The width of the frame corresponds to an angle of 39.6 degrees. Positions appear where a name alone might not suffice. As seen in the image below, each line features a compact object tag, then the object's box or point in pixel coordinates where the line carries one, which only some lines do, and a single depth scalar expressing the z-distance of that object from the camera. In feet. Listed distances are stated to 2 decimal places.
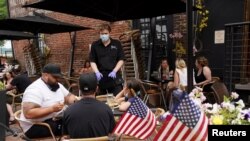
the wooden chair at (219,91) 16.88
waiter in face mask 19.47
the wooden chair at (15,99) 24.69
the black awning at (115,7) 23.12
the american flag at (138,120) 9.86
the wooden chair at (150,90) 24.25
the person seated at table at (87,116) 10.01
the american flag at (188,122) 6.90
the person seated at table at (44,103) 12.35
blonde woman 23.12
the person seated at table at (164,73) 26.28
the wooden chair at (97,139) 9.30
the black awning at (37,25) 31.32
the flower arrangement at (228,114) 7.39
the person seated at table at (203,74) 23.32
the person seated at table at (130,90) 15.25
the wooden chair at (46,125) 12.84
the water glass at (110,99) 14.58
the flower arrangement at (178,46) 27.50
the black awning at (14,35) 33.16
